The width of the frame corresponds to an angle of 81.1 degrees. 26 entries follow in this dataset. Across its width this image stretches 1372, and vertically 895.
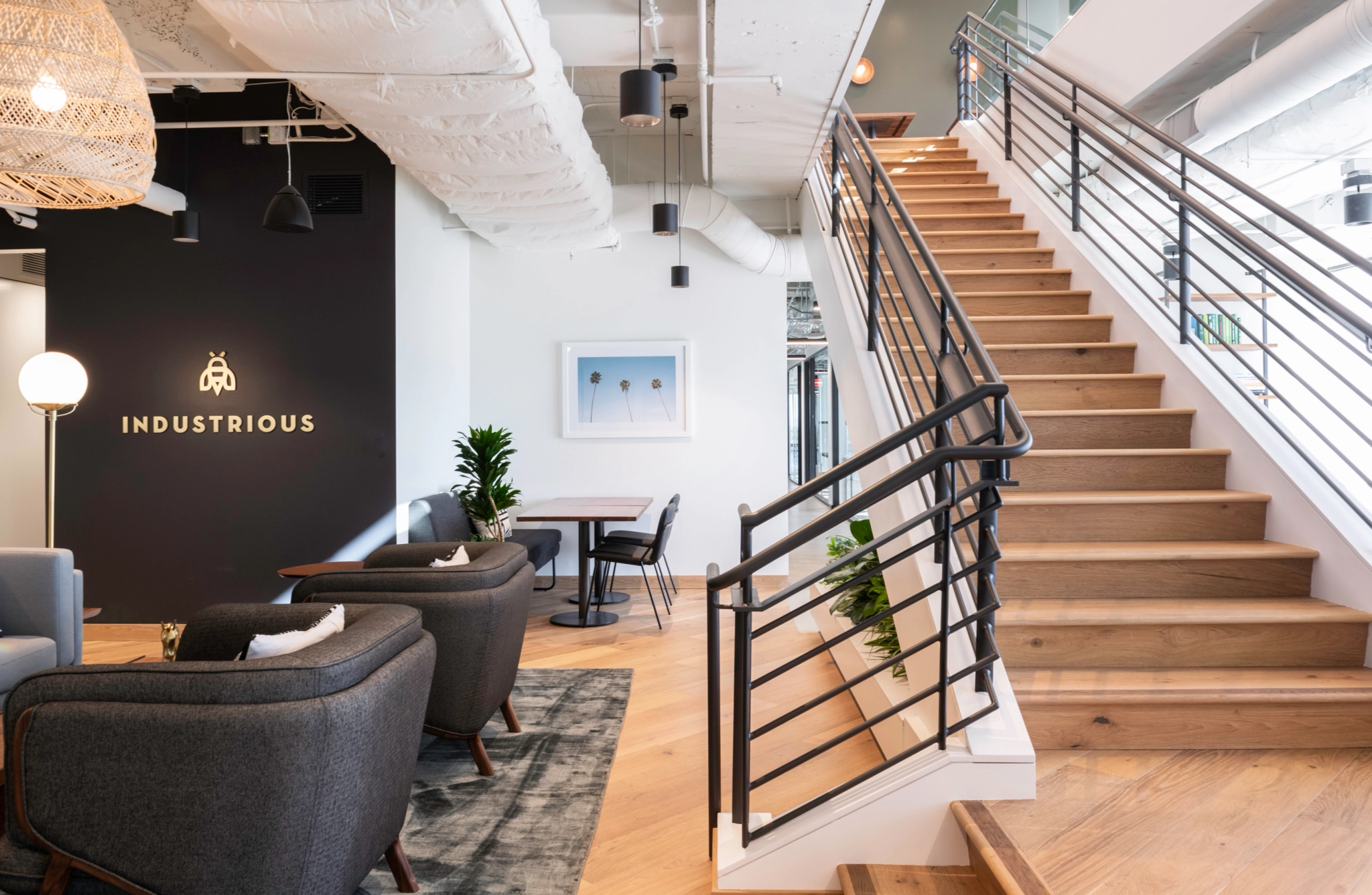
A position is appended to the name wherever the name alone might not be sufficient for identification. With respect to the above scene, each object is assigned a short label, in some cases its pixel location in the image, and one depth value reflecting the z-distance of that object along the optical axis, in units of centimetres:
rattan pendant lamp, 220
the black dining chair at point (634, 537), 600
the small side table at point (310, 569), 459
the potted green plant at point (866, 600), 337
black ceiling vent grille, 569
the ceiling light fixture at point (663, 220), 536
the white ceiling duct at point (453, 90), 303
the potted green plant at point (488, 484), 621
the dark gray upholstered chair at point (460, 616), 297
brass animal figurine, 304
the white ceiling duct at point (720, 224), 623
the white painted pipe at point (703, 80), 381
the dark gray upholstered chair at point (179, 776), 172
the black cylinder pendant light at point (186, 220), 504
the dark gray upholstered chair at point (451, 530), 582
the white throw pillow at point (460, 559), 332
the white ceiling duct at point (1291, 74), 343
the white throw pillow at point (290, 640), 205
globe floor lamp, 439
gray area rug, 241
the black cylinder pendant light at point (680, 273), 642
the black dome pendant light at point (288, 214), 439
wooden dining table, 568
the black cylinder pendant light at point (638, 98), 334
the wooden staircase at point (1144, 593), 212
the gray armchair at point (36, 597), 374
